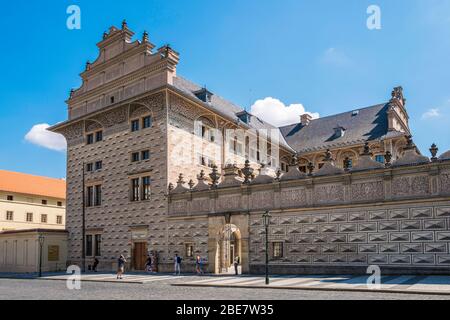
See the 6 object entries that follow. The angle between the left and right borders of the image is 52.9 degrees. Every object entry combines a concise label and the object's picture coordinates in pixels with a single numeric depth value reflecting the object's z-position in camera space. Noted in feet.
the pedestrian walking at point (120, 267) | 69.97
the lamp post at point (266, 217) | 59.30
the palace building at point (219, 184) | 62.18
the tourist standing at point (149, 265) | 82.64
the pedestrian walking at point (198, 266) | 76.89
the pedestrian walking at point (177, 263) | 77.56
